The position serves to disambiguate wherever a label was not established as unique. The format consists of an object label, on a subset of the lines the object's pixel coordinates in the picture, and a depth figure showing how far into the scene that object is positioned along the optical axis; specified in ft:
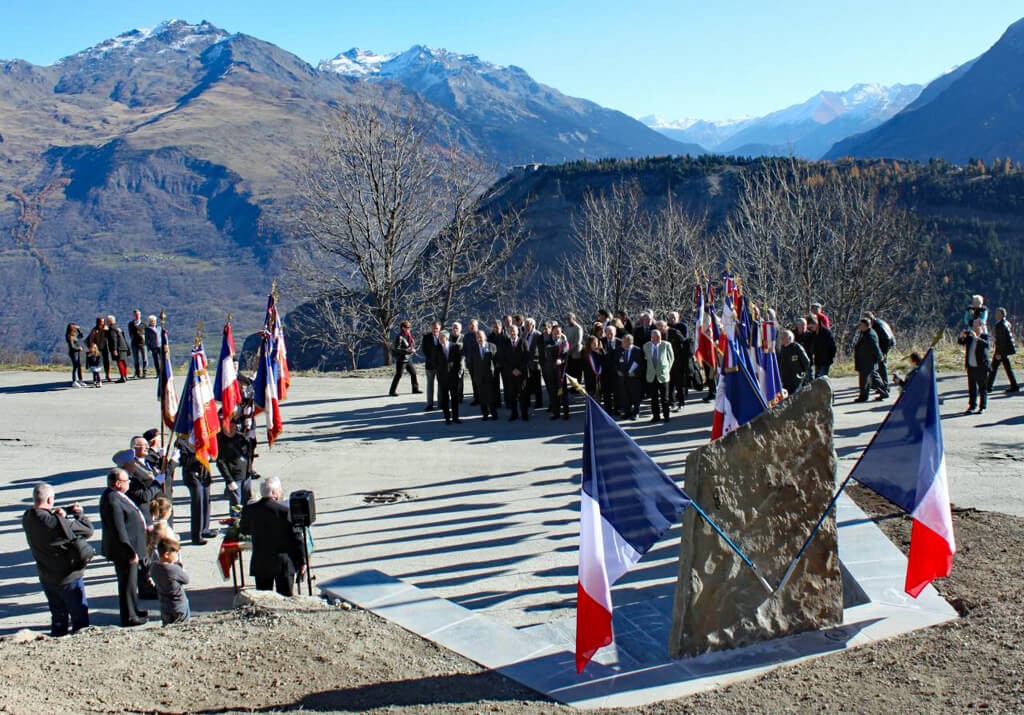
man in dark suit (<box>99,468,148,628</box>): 29.68
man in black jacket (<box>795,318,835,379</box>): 57.26
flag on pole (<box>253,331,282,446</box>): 49.14
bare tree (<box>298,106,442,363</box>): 106.42
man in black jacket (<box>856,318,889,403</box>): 59.47
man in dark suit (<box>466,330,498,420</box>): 60.23
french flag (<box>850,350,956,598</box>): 26.50
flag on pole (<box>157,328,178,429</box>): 43.34
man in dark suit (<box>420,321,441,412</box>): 60.75
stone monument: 24.67
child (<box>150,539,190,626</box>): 27.78
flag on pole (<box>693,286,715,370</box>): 55.57
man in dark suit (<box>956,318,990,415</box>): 54.90
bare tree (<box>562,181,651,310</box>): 132.77
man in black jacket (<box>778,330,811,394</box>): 54.75
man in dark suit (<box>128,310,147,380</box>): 77.77
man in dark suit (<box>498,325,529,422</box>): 59.36
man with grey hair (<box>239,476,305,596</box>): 29.96
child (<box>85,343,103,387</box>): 77.66
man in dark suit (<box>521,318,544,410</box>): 59.47
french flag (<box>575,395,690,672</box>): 24.13
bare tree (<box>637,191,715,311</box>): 134.92
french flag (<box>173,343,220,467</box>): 38.83
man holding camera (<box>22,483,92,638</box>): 28.12
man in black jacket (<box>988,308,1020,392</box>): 59.88
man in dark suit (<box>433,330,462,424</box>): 59.72
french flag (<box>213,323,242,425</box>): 43.34
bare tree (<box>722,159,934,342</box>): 127.54
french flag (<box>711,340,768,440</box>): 32.99
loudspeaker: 28.78
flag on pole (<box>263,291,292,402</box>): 52.90
